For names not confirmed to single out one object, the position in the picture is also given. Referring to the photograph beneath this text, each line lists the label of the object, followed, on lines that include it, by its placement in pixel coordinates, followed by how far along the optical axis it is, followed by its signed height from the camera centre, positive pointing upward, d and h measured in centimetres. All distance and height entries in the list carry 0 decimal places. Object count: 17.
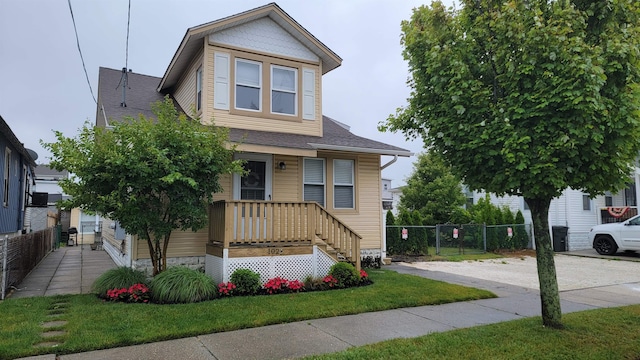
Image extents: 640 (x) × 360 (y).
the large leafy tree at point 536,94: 436 +139
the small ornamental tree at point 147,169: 675 +80
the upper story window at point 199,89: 1029 +323
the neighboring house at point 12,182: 1077 +110
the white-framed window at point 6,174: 1134 +121
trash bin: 1680 -98
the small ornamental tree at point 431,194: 2062 +106
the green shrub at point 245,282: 746 -126
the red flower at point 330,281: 816 -135
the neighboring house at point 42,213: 1656 +11
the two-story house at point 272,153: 830 +146
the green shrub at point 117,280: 697 -116
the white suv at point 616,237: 1423 -86
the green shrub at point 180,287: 665 -122
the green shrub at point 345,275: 827 -125
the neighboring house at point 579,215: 1733 -6
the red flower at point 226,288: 721 -133
